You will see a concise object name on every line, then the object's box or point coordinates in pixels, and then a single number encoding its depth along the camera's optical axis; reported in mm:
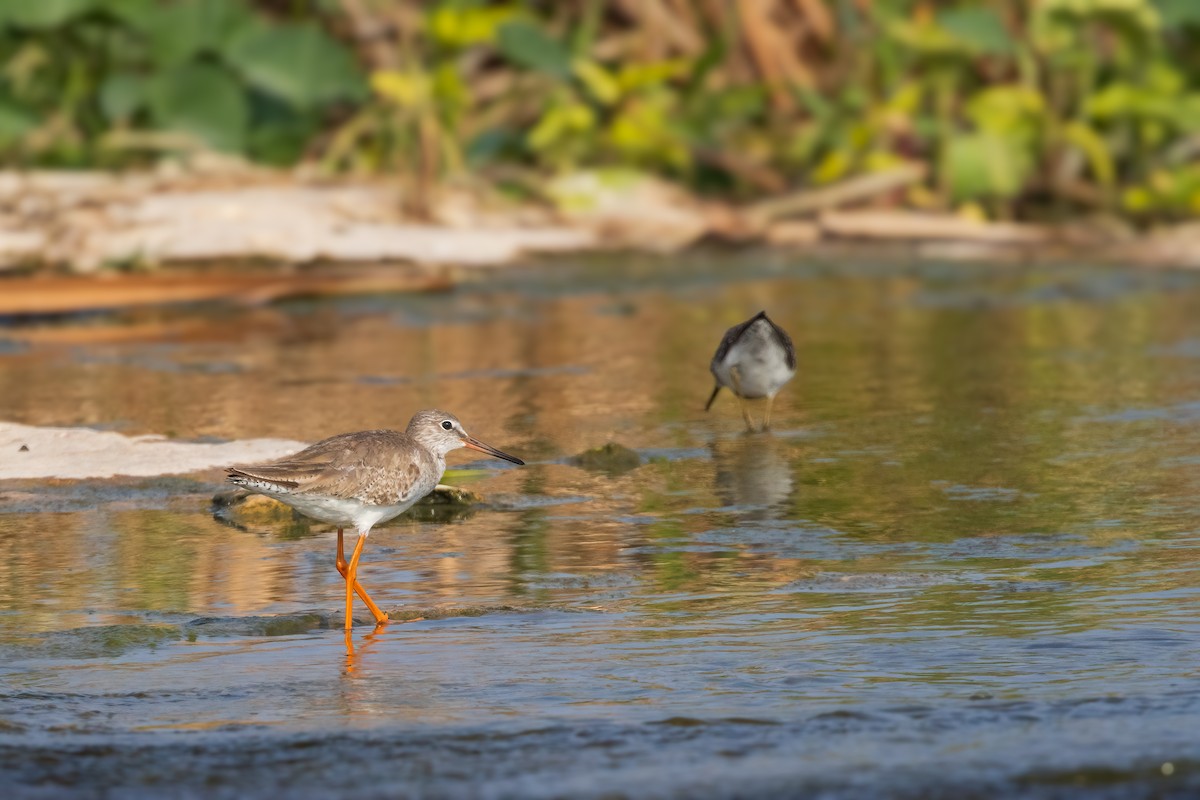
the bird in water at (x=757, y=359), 17219
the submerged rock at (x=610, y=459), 15172
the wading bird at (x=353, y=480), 11117
